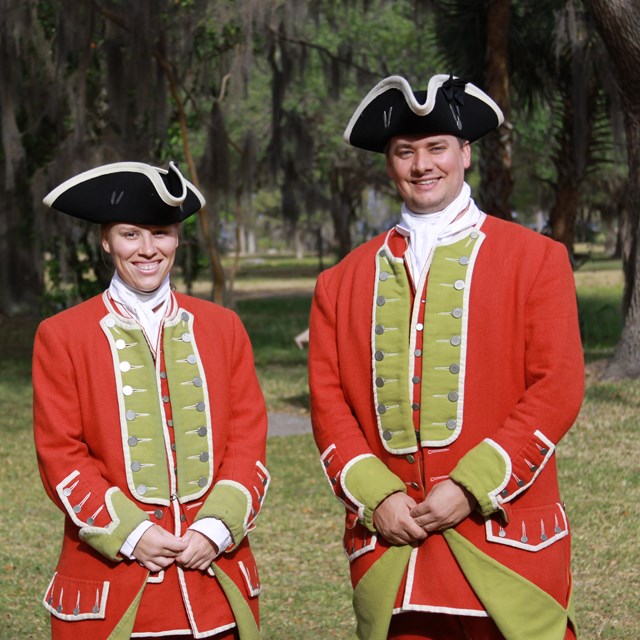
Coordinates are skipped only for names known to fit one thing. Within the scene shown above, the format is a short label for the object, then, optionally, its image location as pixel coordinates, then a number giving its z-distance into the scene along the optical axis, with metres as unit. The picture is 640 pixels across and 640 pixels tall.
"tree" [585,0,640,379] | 16.79
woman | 5.68
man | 5.61
